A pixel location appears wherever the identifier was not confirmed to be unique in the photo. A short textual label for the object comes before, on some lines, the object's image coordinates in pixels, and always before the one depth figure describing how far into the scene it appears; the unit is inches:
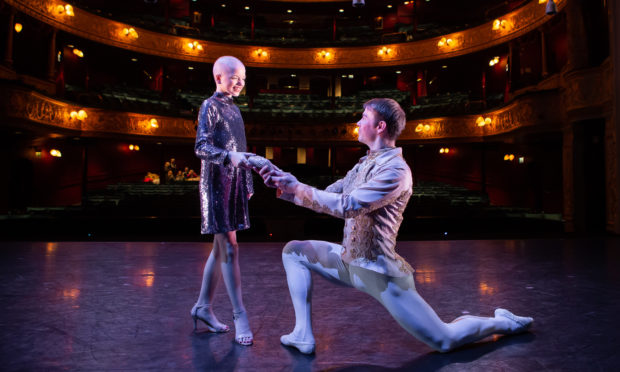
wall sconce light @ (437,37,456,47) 655.5
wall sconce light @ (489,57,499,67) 645.8
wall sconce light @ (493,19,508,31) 567.8
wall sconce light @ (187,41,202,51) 692.7
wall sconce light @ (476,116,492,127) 573.6
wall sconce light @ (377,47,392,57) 715.4
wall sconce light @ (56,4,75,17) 519.8
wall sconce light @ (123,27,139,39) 614.1
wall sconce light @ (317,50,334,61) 740.0
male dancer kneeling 67.5
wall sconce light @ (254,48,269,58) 732.7
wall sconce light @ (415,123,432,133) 660.1
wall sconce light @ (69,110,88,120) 524.7
